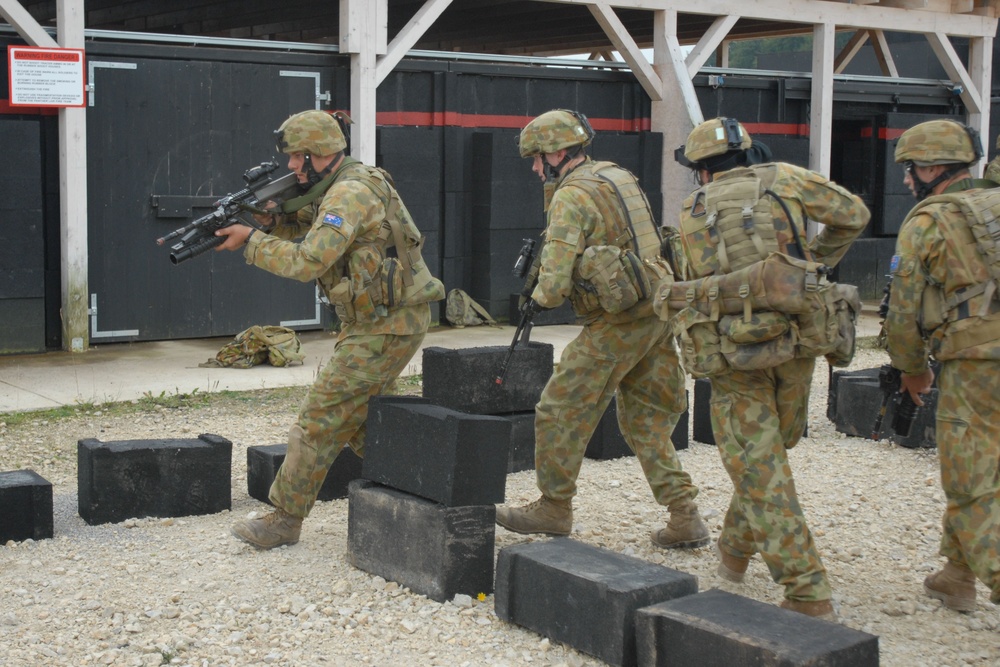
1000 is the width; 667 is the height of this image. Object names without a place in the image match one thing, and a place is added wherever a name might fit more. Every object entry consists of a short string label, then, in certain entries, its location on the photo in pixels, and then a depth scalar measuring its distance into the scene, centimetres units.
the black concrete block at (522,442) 712
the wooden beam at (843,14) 1286
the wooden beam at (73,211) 980
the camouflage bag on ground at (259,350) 996
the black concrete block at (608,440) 747
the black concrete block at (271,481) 631
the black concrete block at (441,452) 486
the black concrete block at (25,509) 552
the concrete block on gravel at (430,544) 489
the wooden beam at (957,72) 1467
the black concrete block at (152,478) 591
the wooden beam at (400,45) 1109
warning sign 958
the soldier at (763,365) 464
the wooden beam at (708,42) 1293
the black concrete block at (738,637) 374
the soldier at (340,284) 534
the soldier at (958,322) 471
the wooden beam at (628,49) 1219
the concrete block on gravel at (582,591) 426
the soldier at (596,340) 539
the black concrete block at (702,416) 787
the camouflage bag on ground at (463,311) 1218
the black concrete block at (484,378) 677
